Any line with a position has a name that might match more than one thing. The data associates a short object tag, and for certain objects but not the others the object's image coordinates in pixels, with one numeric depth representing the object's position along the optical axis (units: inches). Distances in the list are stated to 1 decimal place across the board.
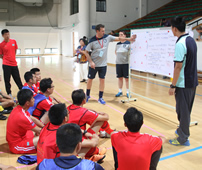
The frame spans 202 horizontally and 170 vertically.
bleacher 498.9
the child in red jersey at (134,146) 66.6
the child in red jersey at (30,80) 160.2
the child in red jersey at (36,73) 166.5
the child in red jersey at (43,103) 128.3
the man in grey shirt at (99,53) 191.2
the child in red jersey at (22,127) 103.3
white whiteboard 149.9
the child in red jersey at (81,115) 99.6
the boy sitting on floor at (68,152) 51.8
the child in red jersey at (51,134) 76.4
